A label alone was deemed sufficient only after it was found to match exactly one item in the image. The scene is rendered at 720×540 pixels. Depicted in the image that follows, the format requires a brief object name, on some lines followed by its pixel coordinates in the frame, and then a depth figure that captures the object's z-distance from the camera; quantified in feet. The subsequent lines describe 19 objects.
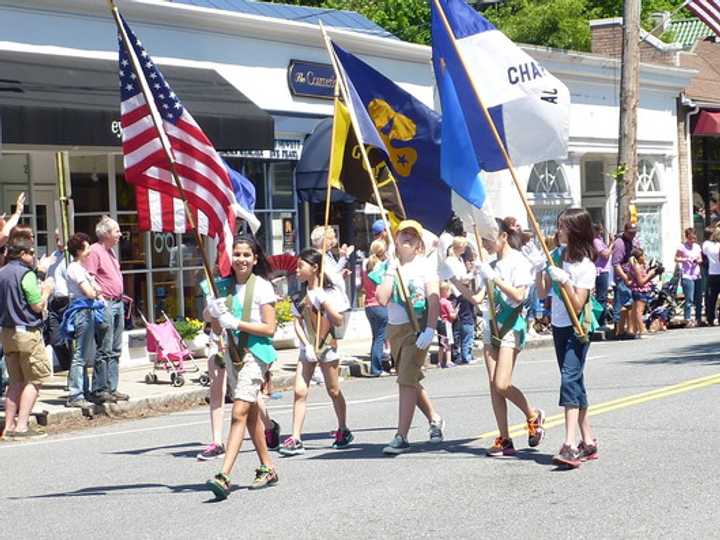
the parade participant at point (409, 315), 34.30
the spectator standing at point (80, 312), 46.80
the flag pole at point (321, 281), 36.60
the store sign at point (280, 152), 70.64
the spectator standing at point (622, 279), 76.02
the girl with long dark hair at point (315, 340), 36.35
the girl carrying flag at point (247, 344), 29.37
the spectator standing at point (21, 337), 42.75
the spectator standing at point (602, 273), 74.59
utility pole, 78.79
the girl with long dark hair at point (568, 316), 31.42
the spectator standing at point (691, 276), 83.61
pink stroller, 54.19
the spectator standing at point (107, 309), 48.44
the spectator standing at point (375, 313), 59.36
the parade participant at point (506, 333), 33.35
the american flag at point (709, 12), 92.07
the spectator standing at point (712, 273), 81.97
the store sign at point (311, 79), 74.28
